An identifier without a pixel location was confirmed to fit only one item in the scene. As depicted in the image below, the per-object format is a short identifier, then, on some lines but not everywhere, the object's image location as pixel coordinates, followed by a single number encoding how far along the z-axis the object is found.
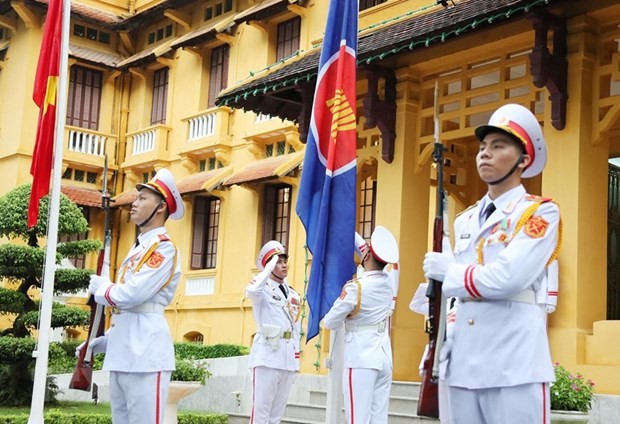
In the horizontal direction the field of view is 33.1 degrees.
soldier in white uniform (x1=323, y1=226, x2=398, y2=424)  9.37
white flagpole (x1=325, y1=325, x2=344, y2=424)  7.95
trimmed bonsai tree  16.27
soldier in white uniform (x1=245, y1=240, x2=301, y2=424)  10.96
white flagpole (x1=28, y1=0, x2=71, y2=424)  10.22
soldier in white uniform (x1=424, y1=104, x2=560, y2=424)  4.93
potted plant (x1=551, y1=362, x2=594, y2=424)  9.45
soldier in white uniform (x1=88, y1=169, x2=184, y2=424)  7.22
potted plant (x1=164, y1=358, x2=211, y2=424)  13.40
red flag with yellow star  10.98
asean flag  8.08
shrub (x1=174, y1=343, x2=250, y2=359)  20.33
